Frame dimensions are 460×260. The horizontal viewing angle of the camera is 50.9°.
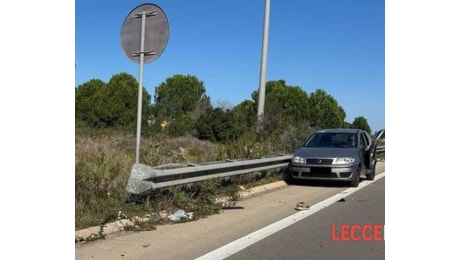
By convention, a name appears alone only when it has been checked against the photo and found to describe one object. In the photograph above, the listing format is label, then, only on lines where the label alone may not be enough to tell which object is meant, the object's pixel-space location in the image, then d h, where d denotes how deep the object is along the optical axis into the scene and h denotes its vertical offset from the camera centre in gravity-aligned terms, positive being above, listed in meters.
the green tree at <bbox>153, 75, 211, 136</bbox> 63.47 +5.90
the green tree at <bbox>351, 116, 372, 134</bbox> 46.52 +1.67
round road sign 7.92 +1.70
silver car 11.66 -0.51
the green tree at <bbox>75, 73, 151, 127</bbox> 50.84 +3.73
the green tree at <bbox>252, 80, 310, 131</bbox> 57.97 +4.91
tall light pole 17.14 +2.60
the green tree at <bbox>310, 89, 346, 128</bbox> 59.63 +4.03
